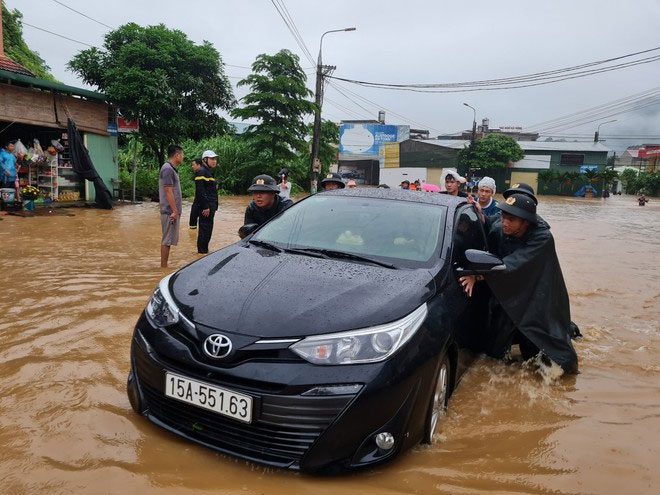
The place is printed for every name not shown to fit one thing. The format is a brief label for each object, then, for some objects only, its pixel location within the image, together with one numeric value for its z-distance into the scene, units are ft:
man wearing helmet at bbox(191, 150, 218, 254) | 24.13
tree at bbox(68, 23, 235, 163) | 52.08
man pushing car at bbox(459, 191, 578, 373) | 12.00
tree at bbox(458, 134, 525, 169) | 159.94
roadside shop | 41.09
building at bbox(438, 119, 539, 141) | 222.07
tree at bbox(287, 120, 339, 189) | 101.10
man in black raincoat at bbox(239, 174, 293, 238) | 16.69
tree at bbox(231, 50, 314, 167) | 77.87
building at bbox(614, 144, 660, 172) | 208.48
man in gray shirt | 21.35
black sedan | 7.12
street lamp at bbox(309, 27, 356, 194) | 70.96
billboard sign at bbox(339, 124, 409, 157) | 183.42
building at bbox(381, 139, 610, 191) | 169.58
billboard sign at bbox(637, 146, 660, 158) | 207.33
